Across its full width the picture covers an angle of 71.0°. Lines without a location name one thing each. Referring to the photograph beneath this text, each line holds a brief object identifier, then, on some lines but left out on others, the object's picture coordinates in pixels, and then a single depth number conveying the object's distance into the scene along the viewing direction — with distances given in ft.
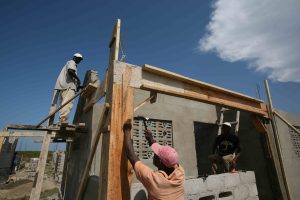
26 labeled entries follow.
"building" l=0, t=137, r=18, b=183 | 55.62
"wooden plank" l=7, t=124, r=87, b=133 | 17.04
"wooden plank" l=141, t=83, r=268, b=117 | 10.77
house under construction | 8.84
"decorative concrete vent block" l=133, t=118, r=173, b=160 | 20.18
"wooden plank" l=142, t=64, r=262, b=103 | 10.45
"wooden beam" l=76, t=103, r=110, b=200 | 9.07
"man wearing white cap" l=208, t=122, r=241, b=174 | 16.55
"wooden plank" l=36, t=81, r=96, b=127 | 16.96
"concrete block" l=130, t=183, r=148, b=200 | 9.05
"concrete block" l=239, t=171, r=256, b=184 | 14.49
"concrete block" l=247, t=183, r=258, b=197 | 14.69
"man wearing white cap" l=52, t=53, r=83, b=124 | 18.71
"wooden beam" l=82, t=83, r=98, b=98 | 15.90
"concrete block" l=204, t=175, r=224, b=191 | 12.39
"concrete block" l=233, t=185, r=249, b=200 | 13.73
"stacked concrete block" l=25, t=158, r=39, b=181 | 71.85
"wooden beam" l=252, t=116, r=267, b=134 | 17.79
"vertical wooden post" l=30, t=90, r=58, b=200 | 16.37
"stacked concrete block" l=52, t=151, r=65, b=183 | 52.60
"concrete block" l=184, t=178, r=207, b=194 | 11.43
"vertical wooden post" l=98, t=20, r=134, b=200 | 7.95
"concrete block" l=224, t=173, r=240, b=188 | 13.45
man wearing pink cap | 7.26
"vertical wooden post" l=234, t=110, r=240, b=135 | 23.24
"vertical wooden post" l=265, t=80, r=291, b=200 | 16.93
